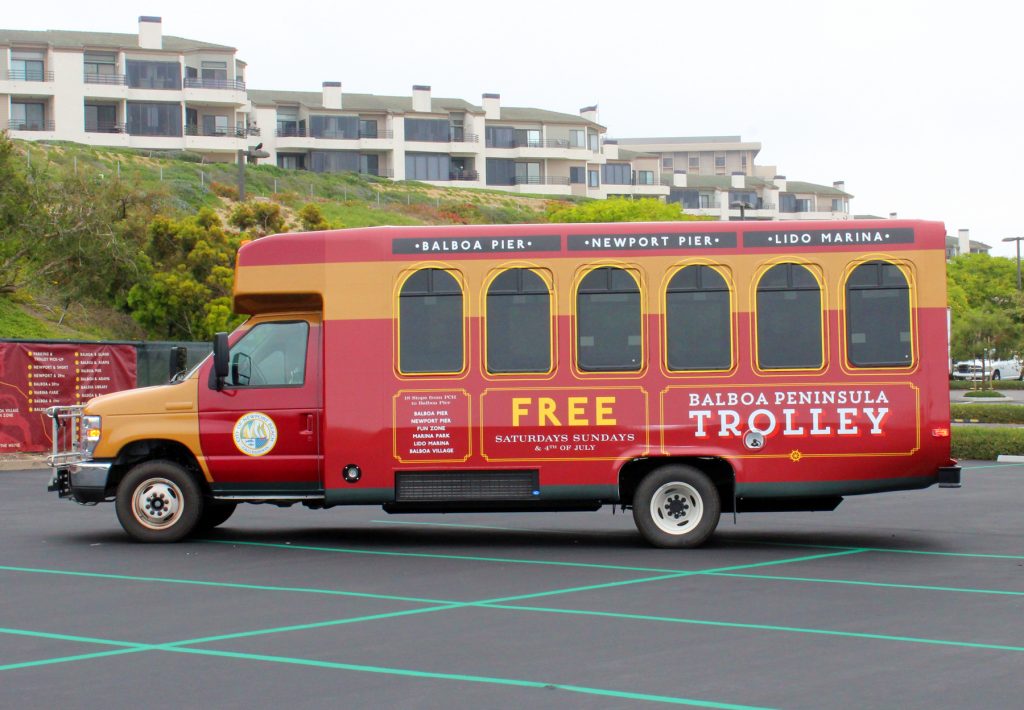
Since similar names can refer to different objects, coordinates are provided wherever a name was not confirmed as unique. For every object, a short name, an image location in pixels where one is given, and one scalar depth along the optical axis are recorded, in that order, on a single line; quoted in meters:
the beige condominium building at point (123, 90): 89.12
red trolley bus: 13.97
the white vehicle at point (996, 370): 75.33
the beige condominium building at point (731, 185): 138.62
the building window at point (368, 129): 108.31
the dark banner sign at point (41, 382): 26.84
